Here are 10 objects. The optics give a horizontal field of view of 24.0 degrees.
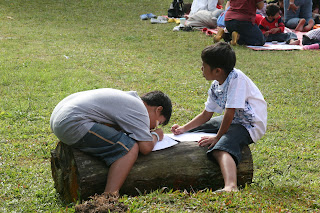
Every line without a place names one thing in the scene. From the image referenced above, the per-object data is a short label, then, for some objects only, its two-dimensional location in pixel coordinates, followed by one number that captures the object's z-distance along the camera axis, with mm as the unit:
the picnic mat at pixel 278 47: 17593
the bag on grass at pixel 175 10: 25224
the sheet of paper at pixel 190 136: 6944
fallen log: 5933
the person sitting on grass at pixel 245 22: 17745
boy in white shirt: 6482
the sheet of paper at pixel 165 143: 6499
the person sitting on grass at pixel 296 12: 22478
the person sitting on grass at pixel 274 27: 19194
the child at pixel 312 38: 18091
